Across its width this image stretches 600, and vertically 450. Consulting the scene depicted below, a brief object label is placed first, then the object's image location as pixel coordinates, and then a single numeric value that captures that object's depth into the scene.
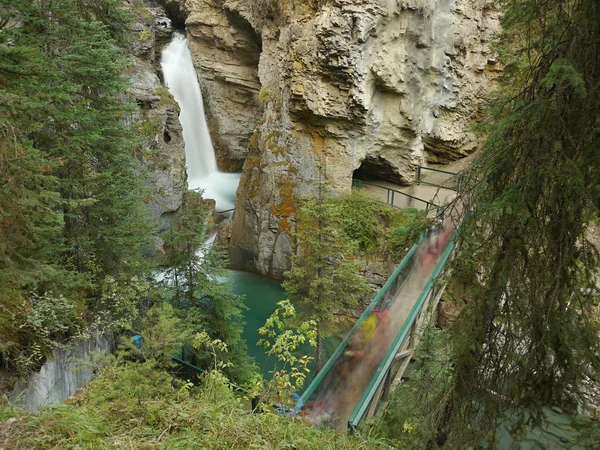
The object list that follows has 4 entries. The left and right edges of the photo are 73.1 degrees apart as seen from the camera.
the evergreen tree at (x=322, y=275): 11.05
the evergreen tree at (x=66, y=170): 5.59
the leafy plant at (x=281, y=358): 5.28
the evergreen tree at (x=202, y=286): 10.84
